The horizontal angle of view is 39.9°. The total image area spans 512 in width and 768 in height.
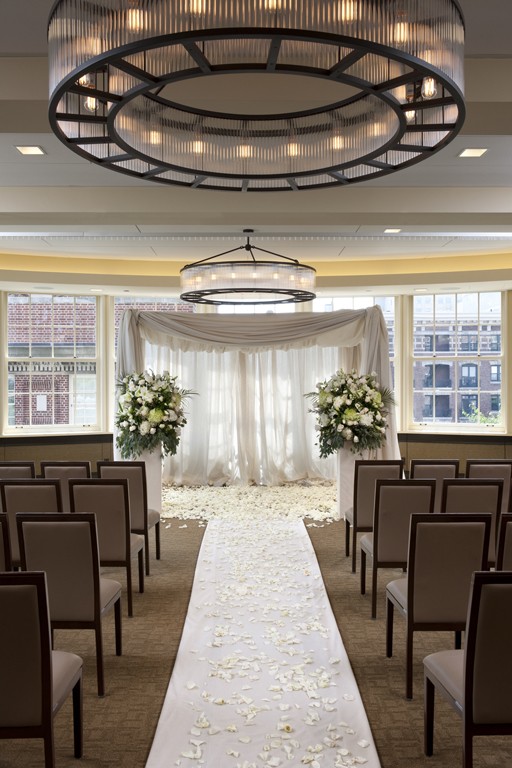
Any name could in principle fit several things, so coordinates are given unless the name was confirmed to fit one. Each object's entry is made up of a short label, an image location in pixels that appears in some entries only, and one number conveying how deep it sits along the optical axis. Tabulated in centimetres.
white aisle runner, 303
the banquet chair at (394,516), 482
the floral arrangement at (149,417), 825
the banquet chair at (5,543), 360
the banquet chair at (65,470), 620
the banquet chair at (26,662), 250
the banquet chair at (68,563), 365
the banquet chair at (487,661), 252
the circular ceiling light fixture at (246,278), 673
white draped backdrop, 1107
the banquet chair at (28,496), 505
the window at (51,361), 1126
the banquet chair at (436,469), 620
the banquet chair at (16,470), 618
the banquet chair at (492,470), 617
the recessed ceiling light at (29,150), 487
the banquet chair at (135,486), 575
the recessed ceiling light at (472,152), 499
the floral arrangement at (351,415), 812
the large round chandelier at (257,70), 181
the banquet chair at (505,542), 367
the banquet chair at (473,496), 509
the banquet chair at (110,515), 488
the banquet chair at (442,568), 362
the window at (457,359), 1148
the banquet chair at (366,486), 589
